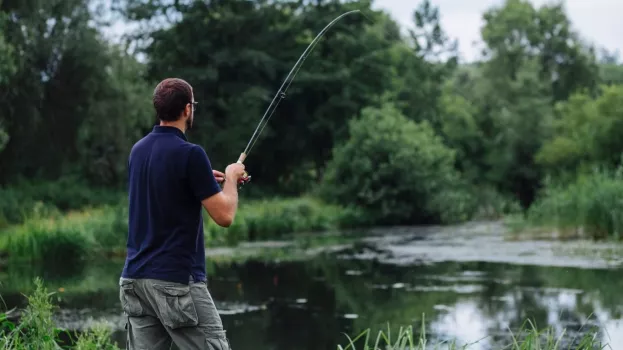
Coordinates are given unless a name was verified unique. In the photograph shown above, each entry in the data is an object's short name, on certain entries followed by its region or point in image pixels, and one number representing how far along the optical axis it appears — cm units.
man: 412
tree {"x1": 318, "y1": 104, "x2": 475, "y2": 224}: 3438
